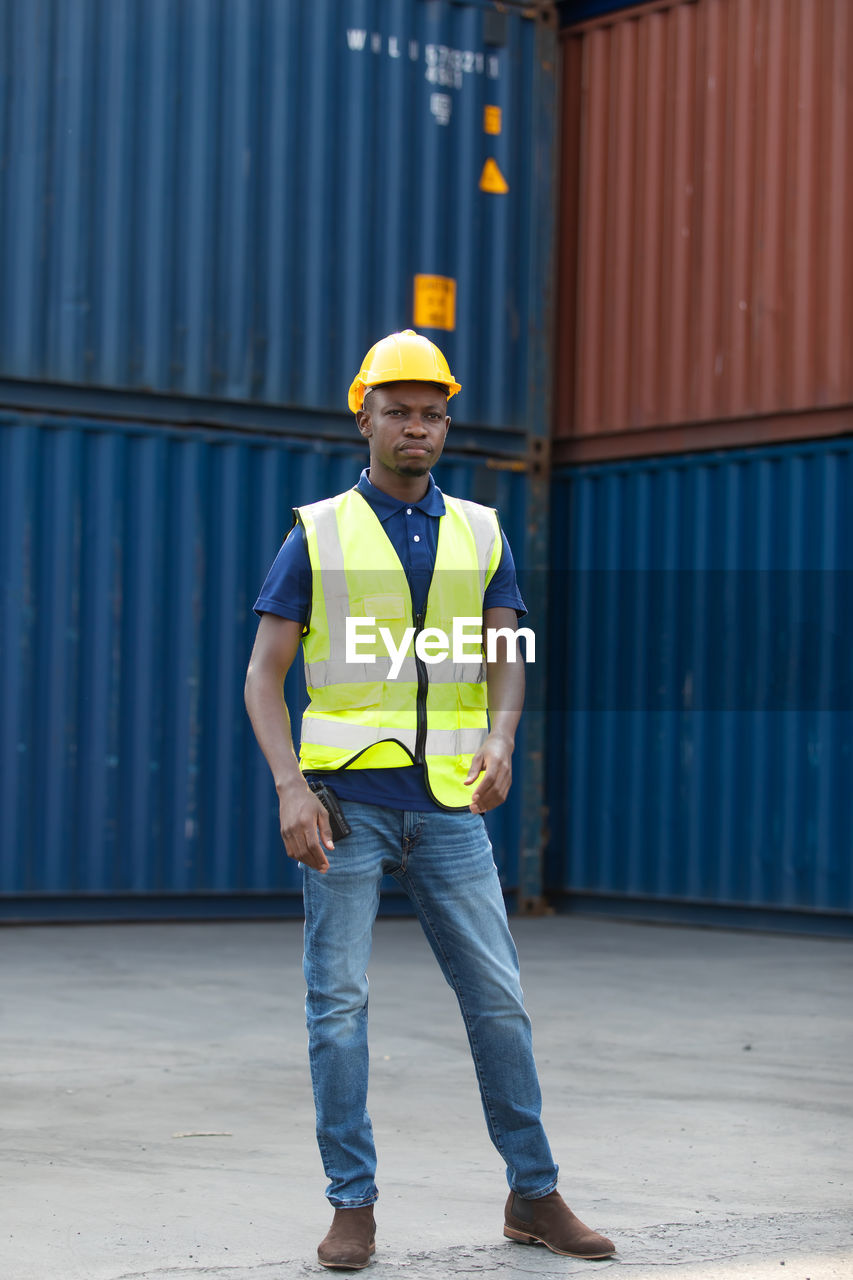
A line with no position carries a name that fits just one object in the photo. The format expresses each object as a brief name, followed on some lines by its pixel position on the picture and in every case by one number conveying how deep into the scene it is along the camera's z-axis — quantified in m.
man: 3.73
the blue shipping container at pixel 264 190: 10.27
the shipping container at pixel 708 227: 10.63
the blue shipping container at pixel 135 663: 10.11
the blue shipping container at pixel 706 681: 10.41
